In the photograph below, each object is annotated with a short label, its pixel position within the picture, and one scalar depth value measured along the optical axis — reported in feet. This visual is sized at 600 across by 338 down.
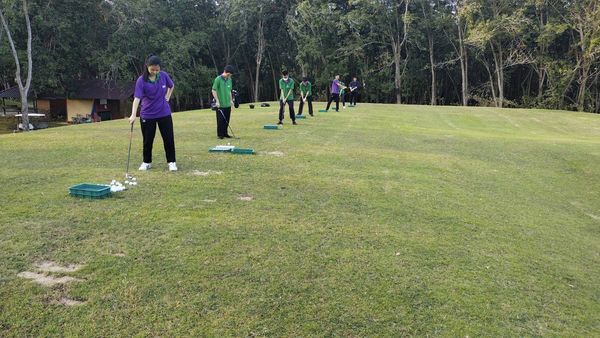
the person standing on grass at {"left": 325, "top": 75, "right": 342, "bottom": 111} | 73.19
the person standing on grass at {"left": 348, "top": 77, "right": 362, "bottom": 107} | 86.84
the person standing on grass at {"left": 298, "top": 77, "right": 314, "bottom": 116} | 60.44
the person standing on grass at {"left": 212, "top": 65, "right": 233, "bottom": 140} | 37.95
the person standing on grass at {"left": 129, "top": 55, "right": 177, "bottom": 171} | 25.61
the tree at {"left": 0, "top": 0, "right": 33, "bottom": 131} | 109.29
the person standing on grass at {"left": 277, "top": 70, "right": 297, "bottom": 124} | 50.19
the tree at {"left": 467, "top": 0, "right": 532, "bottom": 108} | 124.47
